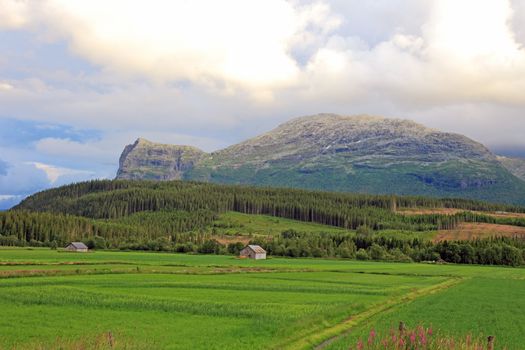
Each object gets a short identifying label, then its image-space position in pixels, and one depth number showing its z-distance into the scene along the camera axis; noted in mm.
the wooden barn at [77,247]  169800
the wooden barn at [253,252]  165625
